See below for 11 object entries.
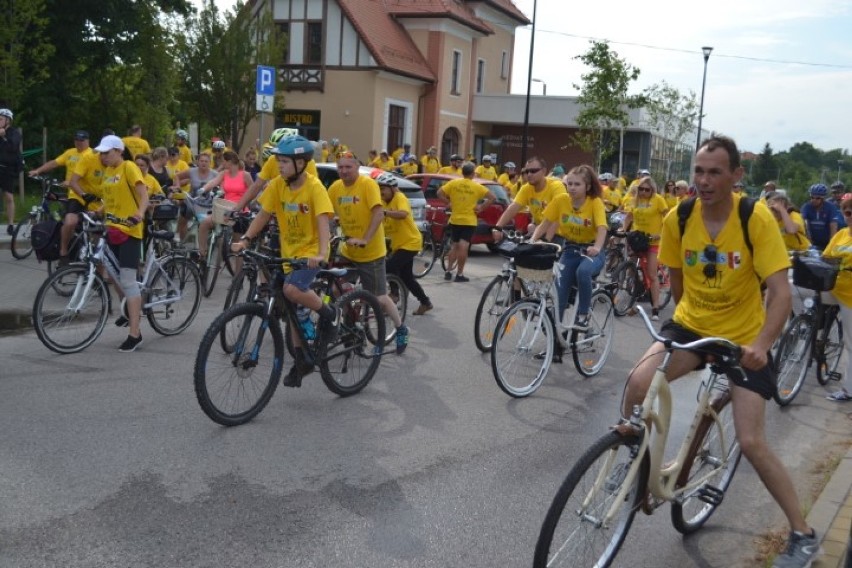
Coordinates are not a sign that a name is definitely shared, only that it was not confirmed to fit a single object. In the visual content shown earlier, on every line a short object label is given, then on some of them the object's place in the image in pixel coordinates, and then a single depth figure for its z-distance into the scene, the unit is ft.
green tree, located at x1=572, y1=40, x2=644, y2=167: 111.45
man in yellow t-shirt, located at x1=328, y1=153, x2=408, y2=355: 25.94
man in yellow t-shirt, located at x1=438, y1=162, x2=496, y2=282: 44.06
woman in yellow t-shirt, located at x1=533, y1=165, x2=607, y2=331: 25.64
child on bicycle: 20.20
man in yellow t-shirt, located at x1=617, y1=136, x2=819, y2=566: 12.65
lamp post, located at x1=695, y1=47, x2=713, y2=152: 128.26
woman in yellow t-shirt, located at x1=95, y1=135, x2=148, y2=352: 25.63
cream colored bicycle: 11.25
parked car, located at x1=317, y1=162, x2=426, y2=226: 50.26
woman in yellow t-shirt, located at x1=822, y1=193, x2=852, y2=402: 23.70
